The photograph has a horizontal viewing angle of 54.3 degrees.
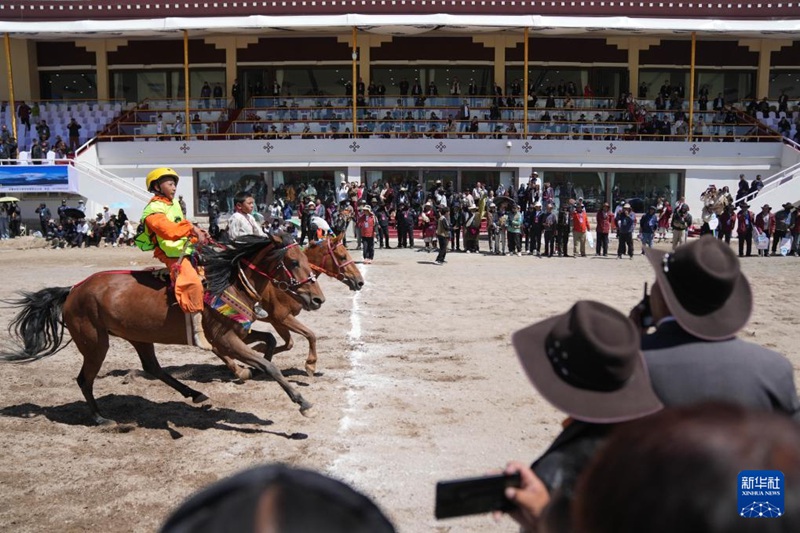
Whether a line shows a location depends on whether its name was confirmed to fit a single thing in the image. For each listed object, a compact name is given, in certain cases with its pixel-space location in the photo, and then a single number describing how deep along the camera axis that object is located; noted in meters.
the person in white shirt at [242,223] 9.90
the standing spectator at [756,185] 28.22
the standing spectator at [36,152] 29.56
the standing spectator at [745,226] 22.55
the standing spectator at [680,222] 22.55
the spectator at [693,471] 1.18
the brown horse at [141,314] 7.52
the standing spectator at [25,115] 32.50
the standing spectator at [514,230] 23.17
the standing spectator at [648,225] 23.17
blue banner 27.62
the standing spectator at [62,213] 26.20
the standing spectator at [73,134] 31.52
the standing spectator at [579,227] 23.17
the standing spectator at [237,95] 33.78
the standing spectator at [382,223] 24.47
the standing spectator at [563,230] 22.78
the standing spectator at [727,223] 23.42
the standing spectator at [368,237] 21.03
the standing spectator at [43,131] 31.45
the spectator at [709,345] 2.51
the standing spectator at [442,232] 20.92
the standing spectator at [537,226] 23.27
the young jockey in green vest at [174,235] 7.41
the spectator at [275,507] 1.15
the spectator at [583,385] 2.15
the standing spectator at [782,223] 22.91
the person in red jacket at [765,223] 22.95
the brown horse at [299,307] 9.13
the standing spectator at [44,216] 27.04
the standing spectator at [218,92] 33.62
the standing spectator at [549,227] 23.09
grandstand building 30.64
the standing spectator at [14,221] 27.34
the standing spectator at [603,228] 23.20
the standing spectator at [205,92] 33.97
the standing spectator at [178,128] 31.27
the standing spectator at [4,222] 27.00
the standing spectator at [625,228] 22.12
